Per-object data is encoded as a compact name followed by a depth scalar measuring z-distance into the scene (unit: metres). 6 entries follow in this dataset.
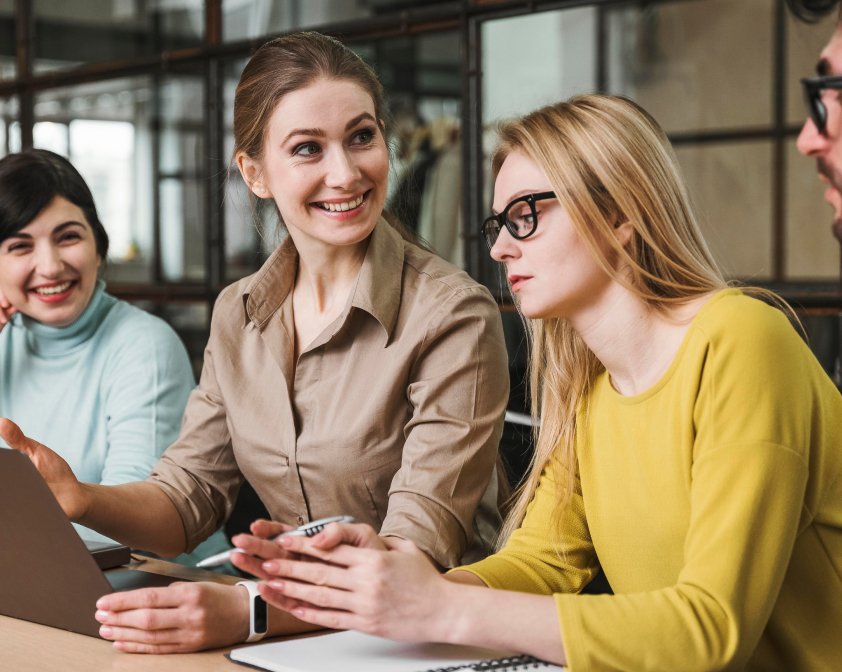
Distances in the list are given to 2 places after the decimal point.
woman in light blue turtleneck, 2.31
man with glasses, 1.16
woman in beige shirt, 1.71
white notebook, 1.17
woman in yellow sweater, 1.13
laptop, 1.34
